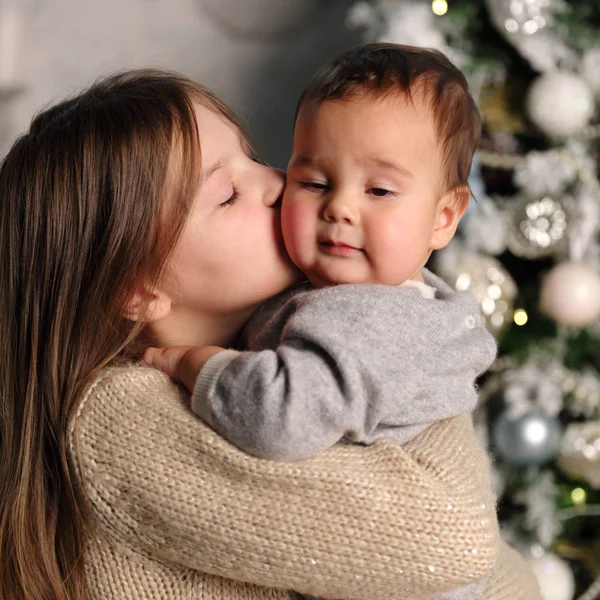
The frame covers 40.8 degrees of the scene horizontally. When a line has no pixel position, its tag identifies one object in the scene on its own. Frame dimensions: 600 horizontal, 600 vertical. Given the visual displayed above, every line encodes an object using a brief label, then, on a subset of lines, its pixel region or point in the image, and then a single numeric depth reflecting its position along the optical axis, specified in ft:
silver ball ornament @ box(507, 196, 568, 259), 6.07
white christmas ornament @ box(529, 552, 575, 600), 6.48
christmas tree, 6.00
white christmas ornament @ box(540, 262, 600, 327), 5.98
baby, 3.07
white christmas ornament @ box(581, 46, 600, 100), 6.01
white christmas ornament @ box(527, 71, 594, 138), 5.92
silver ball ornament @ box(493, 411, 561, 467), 6.22
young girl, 3.13
